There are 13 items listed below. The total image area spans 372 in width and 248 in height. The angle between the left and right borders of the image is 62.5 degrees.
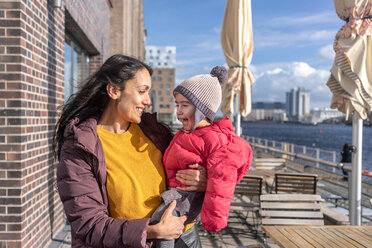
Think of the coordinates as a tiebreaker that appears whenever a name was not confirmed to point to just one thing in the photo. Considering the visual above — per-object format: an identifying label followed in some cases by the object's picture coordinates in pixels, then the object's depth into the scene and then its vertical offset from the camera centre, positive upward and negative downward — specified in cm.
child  171 -22
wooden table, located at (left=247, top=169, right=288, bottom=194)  620 -119
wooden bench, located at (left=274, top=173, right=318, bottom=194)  567 -121
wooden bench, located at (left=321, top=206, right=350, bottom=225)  486 -162
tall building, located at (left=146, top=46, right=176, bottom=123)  9719 +932
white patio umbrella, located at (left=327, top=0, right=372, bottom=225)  429 +84
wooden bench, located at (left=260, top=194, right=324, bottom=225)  411 -126
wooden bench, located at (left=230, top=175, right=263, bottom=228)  543 -128
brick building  275 +0
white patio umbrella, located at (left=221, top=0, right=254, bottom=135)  722 +166
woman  153 -26
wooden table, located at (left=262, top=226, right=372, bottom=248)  270 -112
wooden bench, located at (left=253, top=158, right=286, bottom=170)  815 -124
